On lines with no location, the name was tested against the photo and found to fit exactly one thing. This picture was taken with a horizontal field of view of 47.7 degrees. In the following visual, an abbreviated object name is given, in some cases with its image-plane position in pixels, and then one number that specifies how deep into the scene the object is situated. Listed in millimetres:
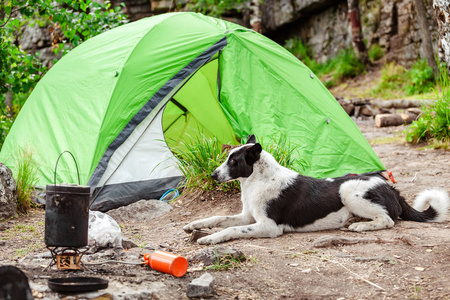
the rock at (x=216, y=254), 3402
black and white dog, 4281
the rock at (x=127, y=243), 3979
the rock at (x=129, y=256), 3516
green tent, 5711
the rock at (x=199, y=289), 2848
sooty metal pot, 3160
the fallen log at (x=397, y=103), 11516
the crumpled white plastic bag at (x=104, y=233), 3775
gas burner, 3127
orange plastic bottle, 3131
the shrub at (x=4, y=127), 7736
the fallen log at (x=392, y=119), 10617
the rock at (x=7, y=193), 5180
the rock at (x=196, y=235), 4113
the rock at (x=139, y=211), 5348
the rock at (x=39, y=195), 5785
